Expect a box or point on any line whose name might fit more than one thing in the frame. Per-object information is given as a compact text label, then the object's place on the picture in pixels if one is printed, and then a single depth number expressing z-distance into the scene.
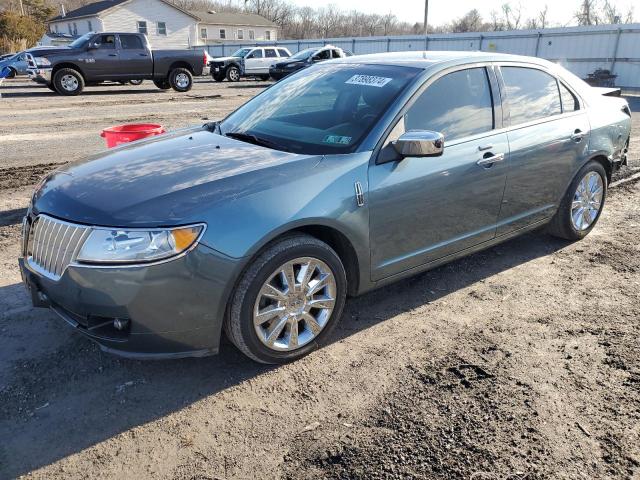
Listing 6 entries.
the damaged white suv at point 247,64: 27.59
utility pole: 43.50
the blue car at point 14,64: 25.61
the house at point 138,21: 46.35
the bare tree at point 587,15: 56.66
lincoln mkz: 2.70
